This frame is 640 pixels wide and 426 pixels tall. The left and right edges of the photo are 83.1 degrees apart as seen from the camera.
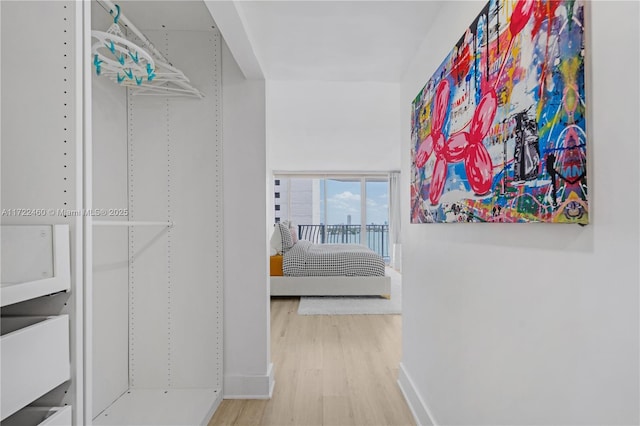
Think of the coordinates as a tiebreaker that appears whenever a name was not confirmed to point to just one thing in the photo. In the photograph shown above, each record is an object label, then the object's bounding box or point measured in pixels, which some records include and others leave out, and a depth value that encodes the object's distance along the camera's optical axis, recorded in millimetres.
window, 8789
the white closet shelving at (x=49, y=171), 803
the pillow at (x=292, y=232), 5822
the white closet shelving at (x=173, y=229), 2314
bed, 5074
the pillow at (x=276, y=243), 5496
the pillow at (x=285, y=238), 5488
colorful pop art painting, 802
